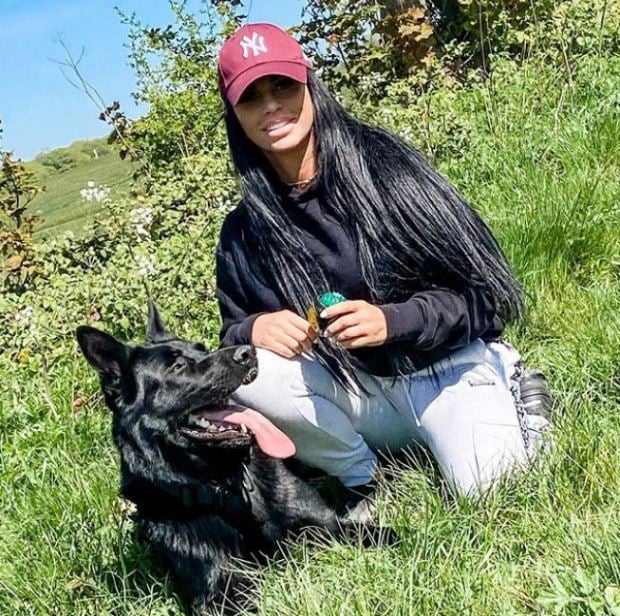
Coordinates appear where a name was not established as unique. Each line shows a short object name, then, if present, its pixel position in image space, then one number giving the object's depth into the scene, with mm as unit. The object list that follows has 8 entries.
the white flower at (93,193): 4828
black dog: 2523
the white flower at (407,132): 4909
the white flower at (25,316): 4160
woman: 2434
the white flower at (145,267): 4180
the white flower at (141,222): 4863
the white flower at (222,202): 4851
